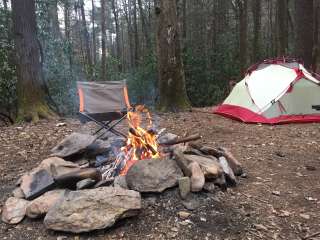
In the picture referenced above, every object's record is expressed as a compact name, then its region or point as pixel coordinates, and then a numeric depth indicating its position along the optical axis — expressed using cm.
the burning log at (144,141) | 244
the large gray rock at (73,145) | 260
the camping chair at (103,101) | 334
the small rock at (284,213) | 196
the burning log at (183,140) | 262
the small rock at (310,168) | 264
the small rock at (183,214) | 188
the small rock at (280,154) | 293
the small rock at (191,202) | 194
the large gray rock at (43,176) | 210
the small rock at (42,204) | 192
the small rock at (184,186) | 200
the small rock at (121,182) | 208
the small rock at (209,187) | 208
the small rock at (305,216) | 195
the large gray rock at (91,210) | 178
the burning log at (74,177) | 212
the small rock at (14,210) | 196
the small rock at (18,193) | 215
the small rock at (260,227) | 182
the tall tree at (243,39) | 799
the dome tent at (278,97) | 410
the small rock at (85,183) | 204
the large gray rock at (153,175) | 202
